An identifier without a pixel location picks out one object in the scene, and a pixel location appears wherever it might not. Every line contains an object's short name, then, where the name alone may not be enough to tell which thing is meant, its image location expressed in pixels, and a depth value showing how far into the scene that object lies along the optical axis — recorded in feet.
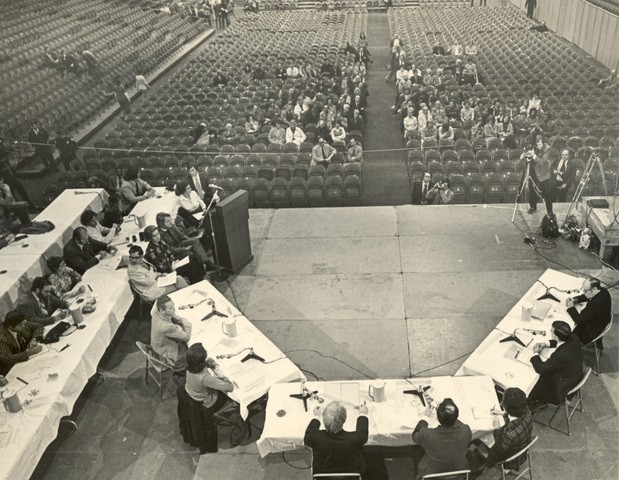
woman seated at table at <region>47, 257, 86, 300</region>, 23.93
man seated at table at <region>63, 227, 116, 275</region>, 26.30
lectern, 26.61
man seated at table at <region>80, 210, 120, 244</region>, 27.86
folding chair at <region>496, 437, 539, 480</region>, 15.49
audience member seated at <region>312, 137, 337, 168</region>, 40.78
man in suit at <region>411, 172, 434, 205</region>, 35.35
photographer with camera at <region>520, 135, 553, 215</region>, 31.01
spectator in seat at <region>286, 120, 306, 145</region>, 45.14
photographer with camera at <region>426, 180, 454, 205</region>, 35.35
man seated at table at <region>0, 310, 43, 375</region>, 20.04
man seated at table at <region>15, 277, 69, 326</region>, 21.93
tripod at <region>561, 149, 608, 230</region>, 29.04
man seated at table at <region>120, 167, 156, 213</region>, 32.96
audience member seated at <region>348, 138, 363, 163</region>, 40.47
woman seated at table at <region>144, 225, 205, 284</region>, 26.02
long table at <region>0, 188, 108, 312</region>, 25.52
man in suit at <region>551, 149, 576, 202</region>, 34.78
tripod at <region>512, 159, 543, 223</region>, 30.94
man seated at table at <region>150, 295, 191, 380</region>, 20.26
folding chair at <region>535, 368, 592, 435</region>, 17.81
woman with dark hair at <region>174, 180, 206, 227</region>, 30.86
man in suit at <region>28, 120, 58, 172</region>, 47.09
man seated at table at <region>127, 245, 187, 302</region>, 23.86
